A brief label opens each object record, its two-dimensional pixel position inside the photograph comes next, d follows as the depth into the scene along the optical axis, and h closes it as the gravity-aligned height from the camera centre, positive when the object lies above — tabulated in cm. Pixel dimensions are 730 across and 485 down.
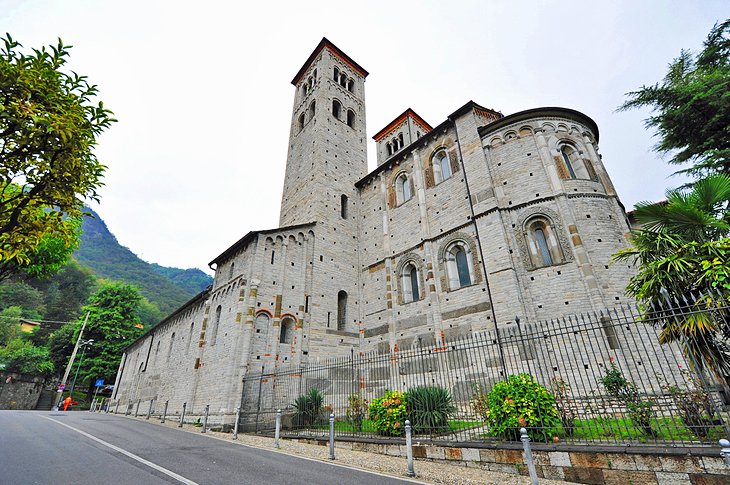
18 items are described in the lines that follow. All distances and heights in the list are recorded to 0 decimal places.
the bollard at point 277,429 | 892 -72
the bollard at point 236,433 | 1052 -90
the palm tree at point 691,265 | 547 +209
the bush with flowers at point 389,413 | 843 -38
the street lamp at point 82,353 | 3225 +513
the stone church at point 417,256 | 1313 +622
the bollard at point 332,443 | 730 -90
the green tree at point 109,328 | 3456 +803
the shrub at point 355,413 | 979 -41
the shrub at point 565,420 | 593 -50
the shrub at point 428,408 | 795 -27
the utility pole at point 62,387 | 2906 +175
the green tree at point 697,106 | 1112 +928
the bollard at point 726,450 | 328 -58
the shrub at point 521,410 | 621 -31
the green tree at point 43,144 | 414 +340
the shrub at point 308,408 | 1160 -27
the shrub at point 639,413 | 573 -38
